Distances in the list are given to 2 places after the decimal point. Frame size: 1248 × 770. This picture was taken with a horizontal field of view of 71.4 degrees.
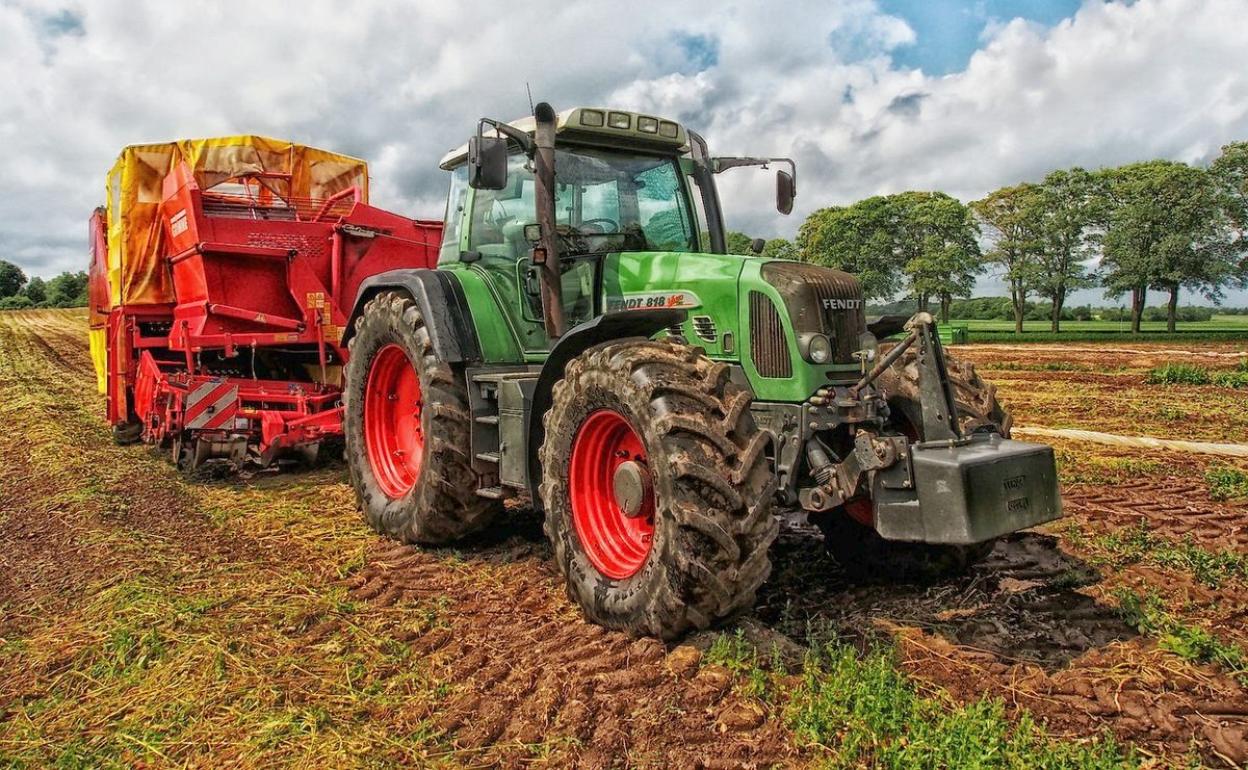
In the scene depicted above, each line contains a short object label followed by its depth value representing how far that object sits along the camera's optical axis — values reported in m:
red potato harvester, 7.74
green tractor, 3.61
